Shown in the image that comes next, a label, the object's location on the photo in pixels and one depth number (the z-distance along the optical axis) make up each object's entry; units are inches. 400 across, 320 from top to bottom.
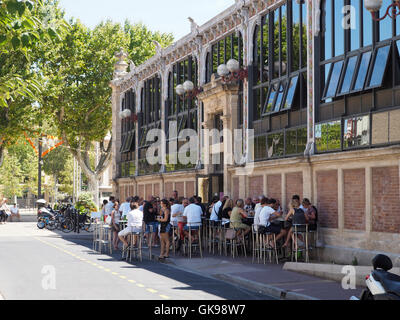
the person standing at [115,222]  942.4
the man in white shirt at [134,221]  778.8
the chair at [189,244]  798.7
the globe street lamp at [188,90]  1127.0
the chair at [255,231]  728.3
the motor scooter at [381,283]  306.0
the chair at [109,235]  889.9
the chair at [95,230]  915.1
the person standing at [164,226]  766.1
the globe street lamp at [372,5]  514.6
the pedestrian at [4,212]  1898.4
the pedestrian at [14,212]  2092.8
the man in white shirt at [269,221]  714.8
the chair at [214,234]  848.9
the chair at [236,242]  793.9
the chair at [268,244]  713.0
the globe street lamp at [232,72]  968.9
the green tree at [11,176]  3336.6
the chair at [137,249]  779.5
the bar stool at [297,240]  684.1
